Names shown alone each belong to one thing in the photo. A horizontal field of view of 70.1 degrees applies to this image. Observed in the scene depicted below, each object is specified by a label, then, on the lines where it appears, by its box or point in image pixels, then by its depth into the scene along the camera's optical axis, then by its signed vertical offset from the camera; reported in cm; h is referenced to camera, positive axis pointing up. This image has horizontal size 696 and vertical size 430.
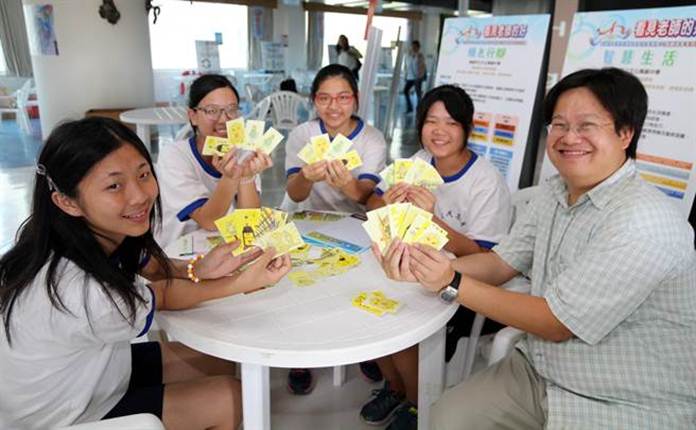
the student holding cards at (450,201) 183 -54
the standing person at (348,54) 906 -9
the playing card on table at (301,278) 150 -67
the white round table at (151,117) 502 -76
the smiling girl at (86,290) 109 -55
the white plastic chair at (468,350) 176 -106
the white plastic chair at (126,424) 99 -73
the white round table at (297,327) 116 -67
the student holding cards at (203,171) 196 -50
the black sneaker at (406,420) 178 -127
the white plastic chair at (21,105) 857 -119
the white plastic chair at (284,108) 696 -83
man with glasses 114 -56
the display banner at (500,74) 279 -11
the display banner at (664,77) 208 -6
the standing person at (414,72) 1152 -46
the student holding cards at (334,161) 212 -48
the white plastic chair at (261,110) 676 -84
